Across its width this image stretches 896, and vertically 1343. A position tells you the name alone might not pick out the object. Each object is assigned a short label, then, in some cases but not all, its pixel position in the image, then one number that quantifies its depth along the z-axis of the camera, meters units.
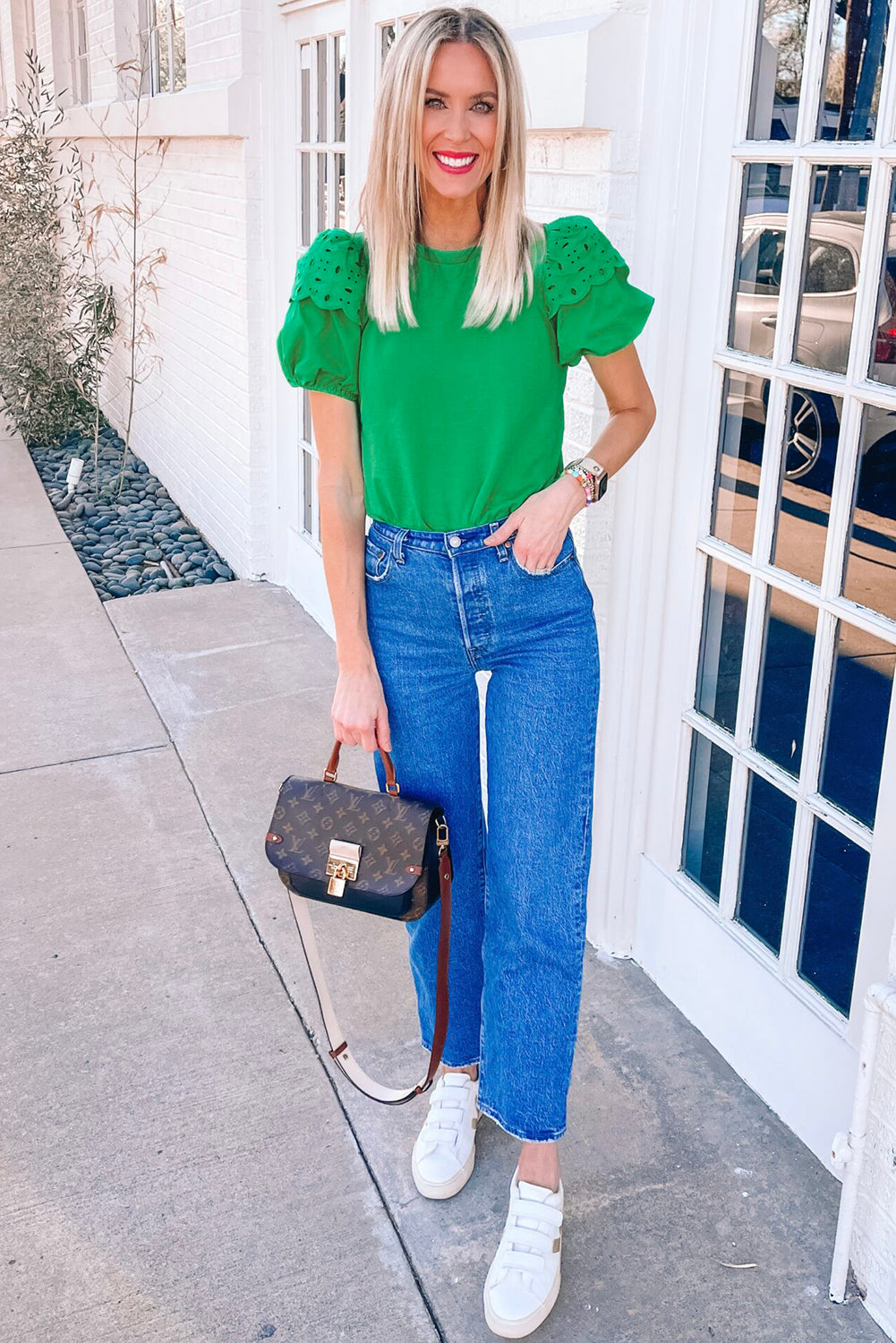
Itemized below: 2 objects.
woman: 1.80
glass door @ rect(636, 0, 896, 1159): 2.02
